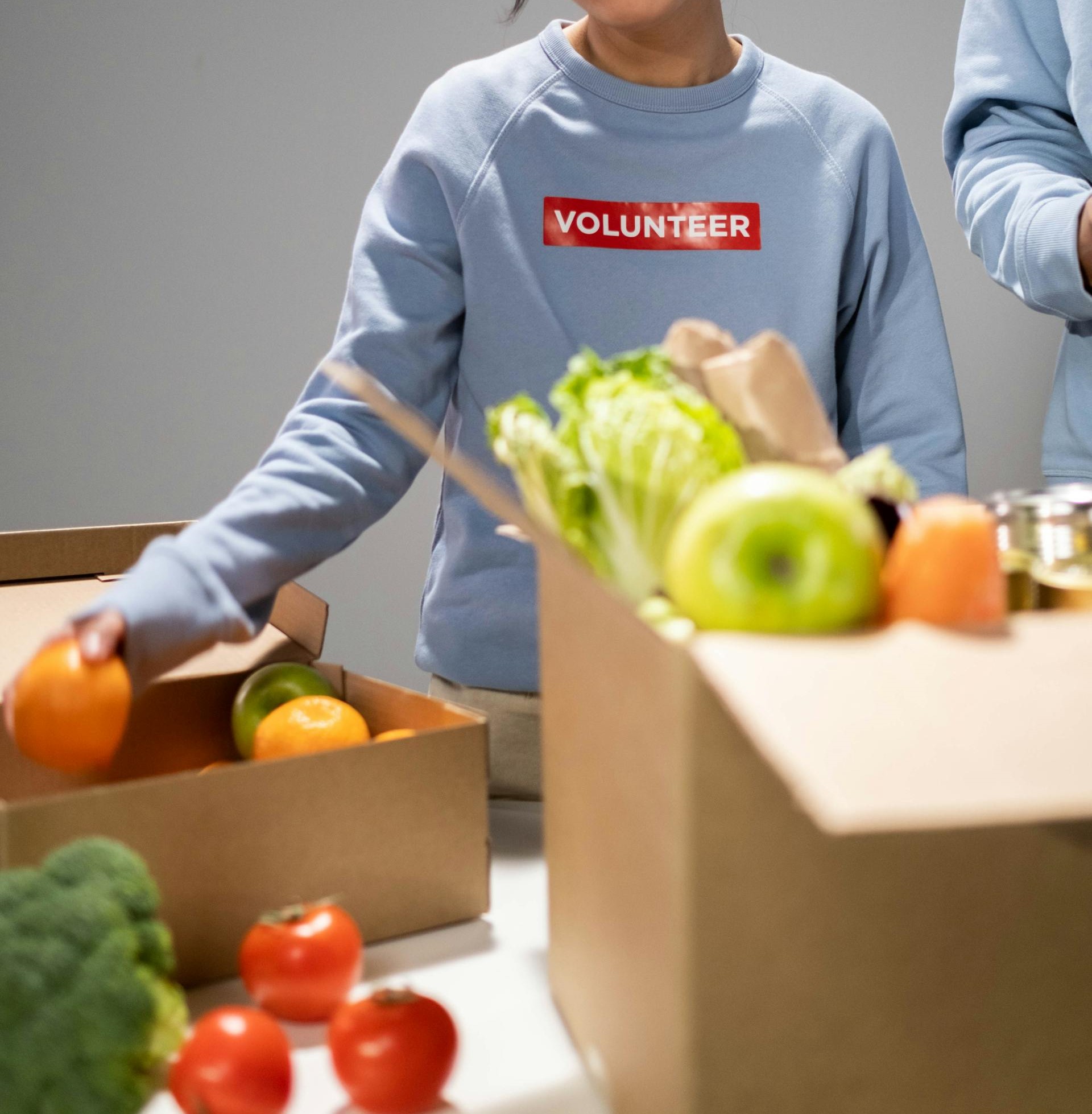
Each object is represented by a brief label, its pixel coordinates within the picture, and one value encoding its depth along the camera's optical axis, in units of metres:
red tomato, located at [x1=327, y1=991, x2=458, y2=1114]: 0.64
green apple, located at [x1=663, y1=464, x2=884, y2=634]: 0.50
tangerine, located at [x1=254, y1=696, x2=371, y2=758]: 0.88
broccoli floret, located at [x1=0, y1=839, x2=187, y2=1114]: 0.59
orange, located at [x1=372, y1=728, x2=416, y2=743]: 0.85
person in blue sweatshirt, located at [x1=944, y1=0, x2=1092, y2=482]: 1.25
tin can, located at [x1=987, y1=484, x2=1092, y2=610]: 0.64
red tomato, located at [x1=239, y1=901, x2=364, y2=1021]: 0.73
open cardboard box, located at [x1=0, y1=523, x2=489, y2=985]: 0.76
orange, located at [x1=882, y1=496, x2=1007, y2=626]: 0.51
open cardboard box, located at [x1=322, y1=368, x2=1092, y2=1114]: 0.46
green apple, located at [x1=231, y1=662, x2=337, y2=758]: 1.01
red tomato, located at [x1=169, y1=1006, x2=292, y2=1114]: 0.62
